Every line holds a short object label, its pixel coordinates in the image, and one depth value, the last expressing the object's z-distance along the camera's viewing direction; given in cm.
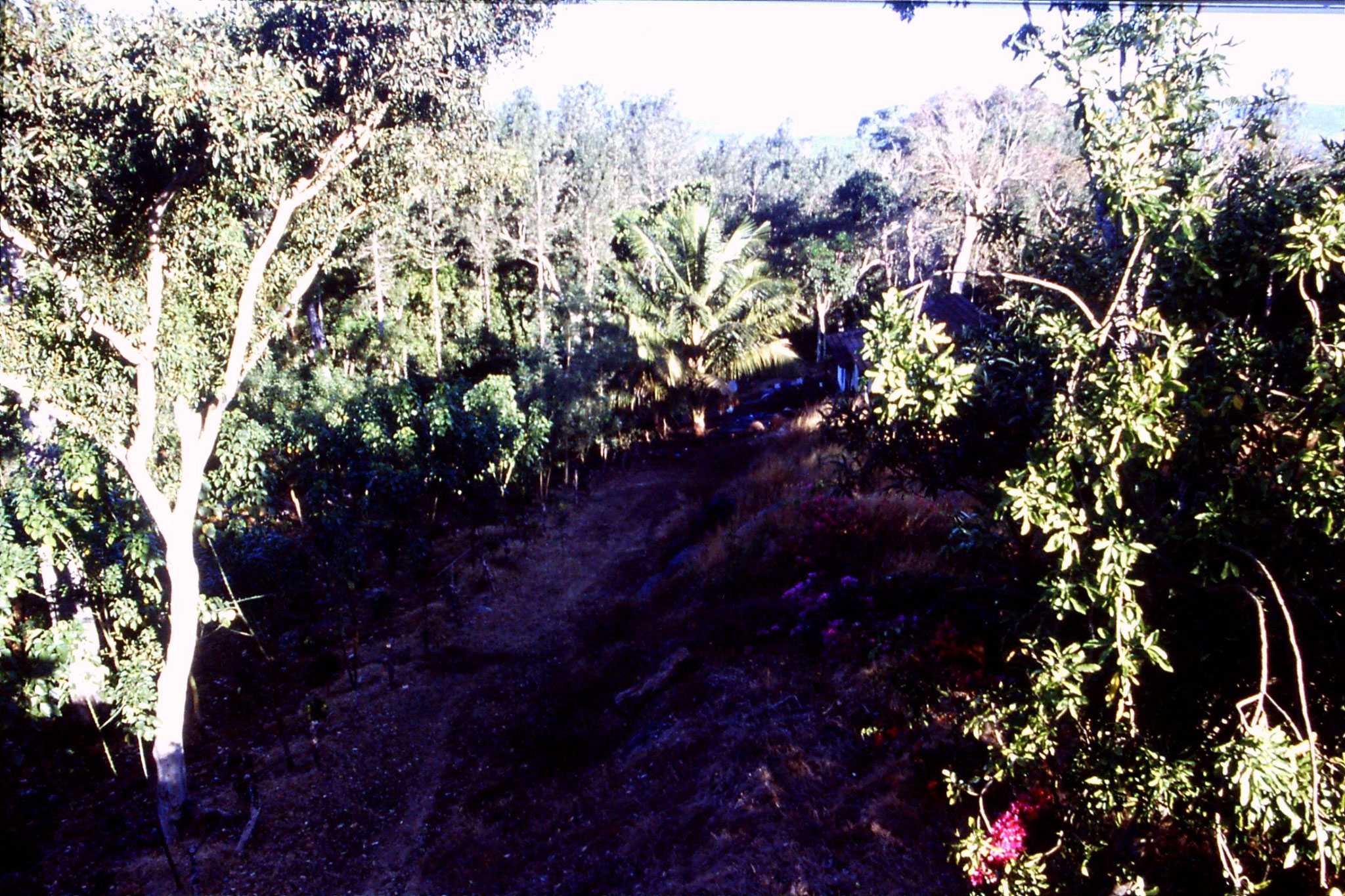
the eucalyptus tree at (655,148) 3972
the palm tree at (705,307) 2073
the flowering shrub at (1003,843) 377
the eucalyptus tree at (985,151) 2977
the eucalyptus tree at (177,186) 664
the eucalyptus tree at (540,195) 2723
